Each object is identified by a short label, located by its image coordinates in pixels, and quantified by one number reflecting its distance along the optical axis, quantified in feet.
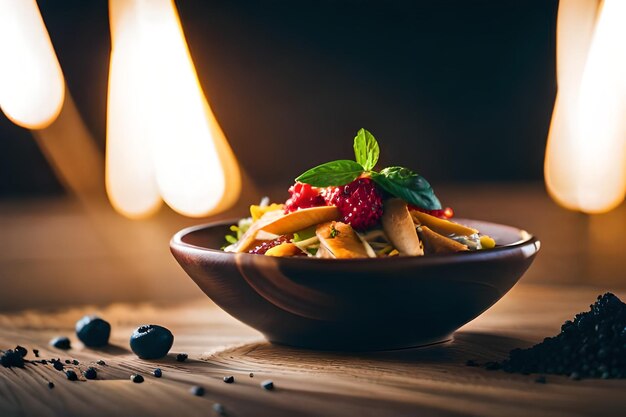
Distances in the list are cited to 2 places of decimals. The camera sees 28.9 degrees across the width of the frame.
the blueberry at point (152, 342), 1.67
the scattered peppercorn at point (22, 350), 1.65
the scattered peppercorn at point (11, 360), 1.61
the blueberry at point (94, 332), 1.82
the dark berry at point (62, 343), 1.79
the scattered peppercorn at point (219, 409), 1.37
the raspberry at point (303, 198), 1.68
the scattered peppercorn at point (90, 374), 1.52
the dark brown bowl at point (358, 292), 1.52
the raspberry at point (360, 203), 1.60
